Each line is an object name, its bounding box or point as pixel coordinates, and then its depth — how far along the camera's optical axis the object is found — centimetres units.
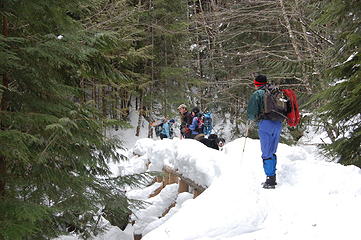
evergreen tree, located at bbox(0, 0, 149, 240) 449
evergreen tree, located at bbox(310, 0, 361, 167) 735
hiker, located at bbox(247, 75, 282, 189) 605
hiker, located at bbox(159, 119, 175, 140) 1717
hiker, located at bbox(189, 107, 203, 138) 1152
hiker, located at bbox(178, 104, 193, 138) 1199
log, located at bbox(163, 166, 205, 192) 754
